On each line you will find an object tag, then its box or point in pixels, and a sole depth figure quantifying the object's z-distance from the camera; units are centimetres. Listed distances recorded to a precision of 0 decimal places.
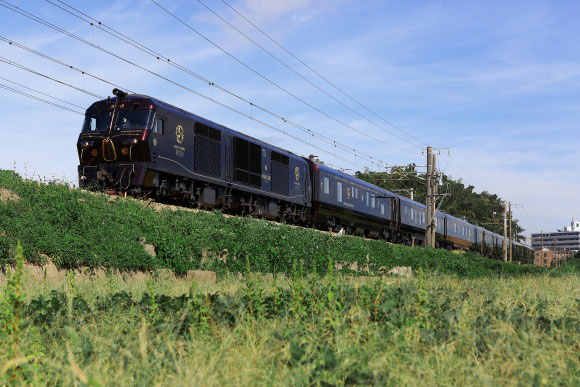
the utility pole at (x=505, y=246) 6896
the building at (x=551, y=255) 18350
